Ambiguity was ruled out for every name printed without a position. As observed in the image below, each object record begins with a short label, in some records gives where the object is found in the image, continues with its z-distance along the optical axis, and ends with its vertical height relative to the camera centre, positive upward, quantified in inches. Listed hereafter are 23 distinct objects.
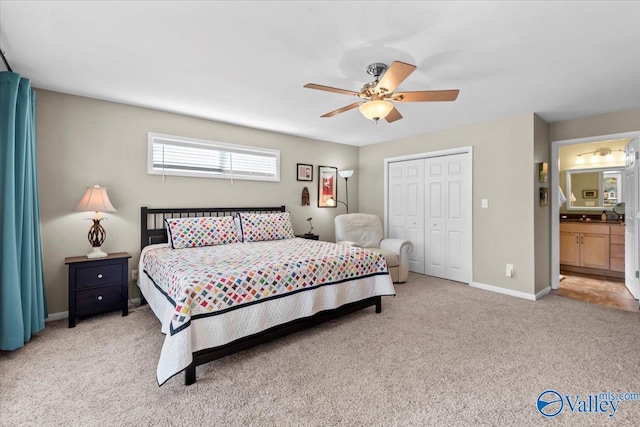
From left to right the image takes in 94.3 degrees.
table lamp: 119.8 +1.8
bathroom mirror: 206.8 +15.0
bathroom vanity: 190.5 -25.5
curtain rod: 91.5 +49.6
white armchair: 189.3 -14.4
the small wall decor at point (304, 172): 203.0 +27.2
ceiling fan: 88.9 +36.9
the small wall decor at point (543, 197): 155.3 +6.6
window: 148.5 +29.5
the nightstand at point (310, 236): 191.2 -16.2
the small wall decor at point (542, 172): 151.9 +19.5
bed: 79.8 -23.5
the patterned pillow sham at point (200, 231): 137.2 -9.5
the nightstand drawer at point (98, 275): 115.7 -25.3
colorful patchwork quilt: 81.4 -20.1
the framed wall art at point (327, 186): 215.6 +18.7
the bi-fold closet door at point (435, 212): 177.9 -1.1
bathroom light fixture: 205.8 +37.7
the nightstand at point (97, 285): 114.3 -29.0
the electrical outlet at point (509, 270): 156.1 -32.1
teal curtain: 91.3 -2.6
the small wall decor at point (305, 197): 205.5 +9.8
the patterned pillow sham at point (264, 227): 158.1 -8.5
